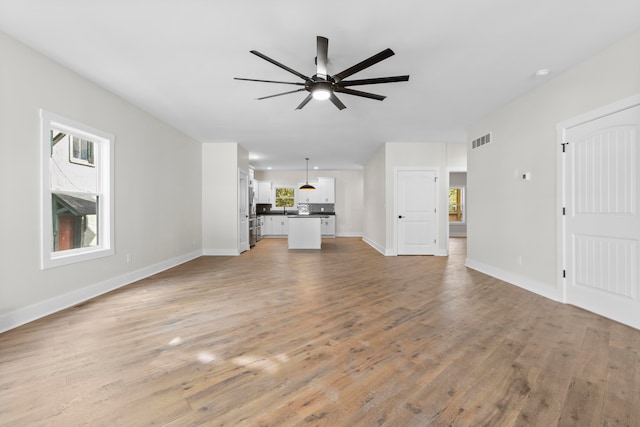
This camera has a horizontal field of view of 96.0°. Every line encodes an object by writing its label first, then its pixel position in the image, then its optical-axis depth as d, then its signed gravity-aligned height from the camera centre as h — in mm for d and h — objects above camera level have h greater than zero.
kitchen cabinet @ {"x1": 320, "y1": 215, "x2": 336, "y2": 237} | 11461 -577
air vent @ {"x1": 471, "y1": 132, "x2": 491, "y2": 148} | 4918 +1254
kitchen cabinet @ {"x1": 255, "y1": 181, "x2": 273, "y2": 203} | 11398 +830
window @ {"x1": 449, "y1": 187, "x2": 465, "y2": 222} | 11922 +250
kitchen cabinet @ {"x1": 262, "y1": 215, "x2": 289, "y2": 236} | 11484 -529
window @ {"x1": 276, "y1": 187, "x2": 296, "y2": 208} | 11875 +650
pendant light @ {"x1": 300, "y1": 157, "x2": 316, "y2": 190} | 10414 +890
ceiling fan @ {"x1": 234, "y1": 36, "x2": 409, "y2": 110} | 2381 +1268
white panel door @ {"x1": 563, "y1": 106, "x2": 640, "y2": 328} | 2699 -62
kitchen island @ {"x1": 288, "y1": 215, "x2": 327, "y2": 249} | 8211 -610
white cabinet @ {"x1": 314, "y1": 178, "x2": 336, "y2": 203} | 11531 +825
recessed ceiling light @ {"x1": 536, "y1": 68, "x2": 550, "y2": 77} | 3352 +1630
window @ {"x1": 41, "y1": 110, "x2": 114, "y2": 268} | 3041 +256
